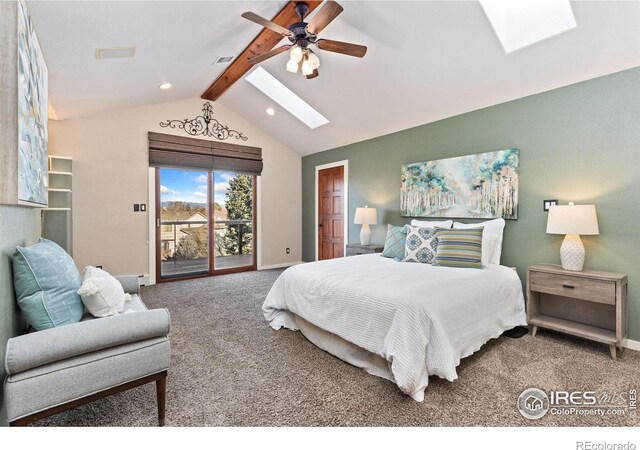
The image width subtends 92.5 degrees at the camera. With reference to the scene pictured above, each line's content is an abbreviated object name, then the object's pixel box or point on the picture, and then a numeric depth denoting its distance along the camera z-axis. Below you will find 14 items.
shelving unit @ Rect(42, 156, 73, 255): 3.95
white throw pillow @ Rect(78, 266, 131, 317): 1.73
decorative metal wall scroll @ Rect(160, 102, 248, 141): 5.16
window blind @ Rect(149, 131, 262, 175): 4.96
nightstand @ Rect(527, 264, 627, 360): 2.40
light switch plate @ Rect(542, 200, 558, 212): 2.97
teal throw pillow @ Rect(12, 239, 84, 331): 1.53
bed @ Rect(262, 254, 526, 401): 1.90
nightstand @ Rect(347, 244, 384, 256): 4.48
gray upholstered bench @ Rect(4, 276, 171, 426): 1.28
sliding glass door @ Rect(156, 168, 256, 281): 5.13
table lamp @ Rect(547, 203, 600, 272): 2.52
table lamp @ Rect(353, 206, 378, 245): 4.63
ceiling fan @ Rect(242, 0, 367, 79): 2.33
